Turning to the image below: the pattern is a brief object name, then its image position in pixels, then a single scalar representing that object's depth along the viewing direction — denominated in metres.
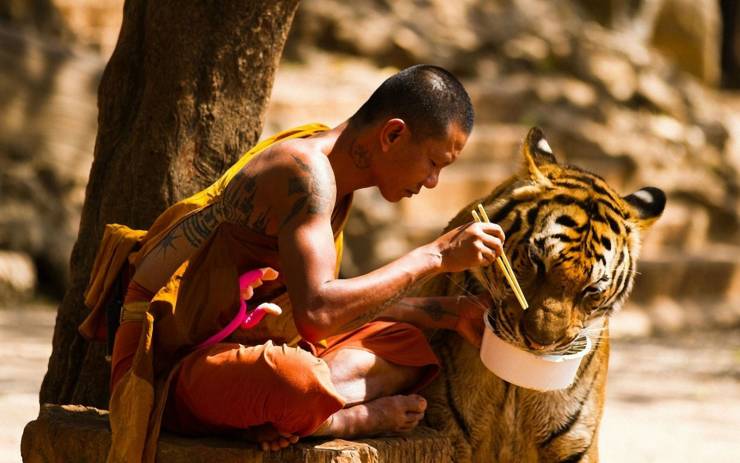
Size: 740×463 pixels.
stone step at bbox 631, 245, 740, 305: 23.33
